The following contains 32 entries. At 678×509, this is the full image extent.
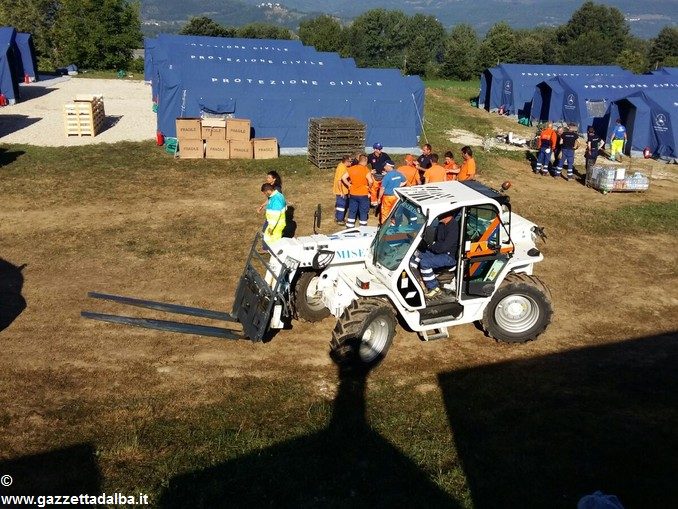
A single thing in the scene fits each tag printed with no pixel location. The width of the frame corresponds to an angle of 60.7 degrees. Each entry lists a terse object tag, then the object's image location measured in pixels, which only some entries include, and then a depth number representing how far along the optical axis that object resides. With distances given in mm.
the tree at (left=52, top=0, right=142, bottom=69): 47812
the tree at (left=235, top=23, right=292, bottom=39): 76100
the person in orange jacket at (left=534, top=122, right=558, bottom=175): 19906
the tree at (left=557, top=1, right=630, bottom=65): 66812
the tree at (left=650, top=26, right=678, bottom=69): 71262
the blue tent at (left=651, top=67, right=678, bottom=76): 33275
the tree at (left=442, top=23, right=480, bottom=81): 59250
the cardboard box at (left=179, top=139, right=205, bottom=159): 19328
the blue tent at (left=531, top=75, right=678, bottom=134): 28125
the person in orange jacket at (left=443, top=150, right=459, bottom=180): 14167
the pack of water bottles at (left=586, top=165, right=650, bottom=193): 18156
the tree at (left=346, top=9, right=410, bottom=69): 85312
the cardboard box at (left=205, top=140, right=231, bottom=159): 19516
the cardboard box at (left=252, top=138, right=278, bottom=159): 19984
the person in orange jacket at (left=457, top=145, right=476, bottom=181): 14211
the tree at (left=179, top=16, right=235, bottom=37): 61094
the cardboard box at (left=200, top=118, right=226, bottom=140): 19406
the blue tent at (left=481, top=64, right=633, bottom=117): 33156
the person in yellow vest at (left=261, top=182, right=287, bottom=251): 10305
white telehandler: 7898
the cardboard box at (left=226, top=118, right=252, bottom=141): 19562
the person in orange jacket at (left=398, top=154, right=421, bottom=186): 12977
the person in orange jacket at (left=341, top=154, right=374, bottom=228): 13094
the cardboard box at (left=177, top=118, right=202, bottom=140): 19141
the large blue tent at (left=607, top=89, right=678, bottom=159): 23188
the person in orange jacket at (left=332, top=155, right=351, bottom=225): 13156
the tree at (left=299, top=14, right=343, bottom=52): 76188
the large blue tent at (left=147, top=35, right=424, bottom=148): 20578
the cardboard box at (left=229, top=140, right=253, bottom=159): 19766
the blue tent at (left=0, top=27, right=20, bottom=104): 27594
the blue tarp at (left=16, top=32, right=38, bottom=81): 35438
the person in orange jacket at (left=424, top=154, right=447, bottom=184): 12734
